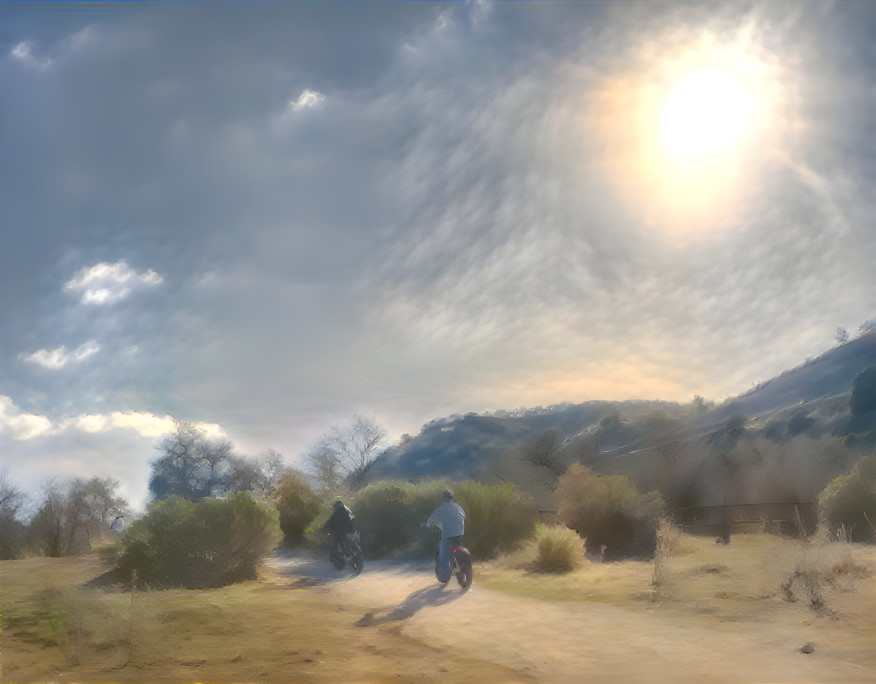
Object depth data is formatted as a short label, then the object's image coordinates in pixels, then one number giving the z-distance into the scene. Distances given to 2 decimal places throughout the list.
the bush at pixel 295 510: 26.62
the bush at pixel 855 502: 18.44
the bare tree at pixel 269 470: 33.92
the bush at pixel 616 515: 20.22
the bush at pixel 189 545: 13.19
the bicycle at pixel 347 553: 15.70
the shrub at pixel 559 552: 15.02
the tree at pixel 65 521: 25.11
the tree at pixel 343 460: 44.53
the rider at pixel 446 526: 11.38
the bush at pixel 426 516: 17.69
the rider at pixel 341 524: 15.87
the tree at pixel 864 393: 46.84
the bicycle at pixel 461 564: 11.41
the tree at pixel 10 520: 24.08
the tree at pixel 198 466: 57.31
